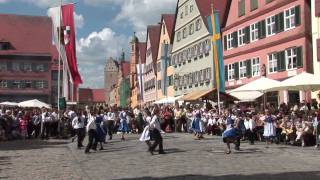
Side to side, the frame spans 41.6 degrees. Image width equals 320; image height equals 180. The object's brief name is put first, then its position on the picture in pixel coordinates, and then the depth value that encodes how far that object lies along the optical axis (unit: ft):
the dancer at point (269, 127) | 54.34
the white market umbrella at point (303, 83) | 58.23
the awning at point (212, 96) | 76.48
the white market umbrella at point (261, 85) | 65.74
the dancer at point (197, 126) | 64.48
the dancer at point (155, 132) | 48.03
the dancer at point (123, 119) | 78.54
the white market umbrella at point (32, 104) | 108.37
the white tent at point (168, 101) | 114.34
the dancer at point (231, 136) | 47.25
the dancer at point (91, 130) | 51.18
